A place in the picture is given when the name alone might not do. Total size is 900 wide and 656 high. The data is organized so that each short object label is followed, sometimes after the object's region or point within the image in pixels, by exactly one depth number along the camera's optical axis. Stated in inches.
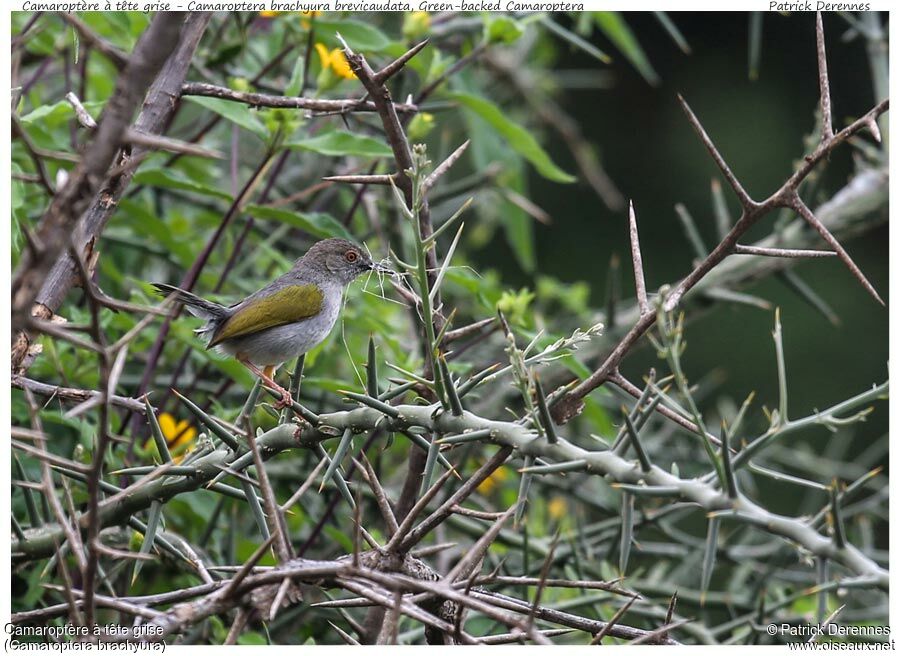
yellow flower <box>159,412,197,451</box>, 207.5
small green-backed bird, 223.6
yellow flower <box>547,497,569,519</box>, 313.7
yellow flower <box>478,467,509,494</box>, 245.9
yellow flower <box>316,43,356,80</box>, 231.1
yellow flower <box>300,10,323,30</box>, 232.5
